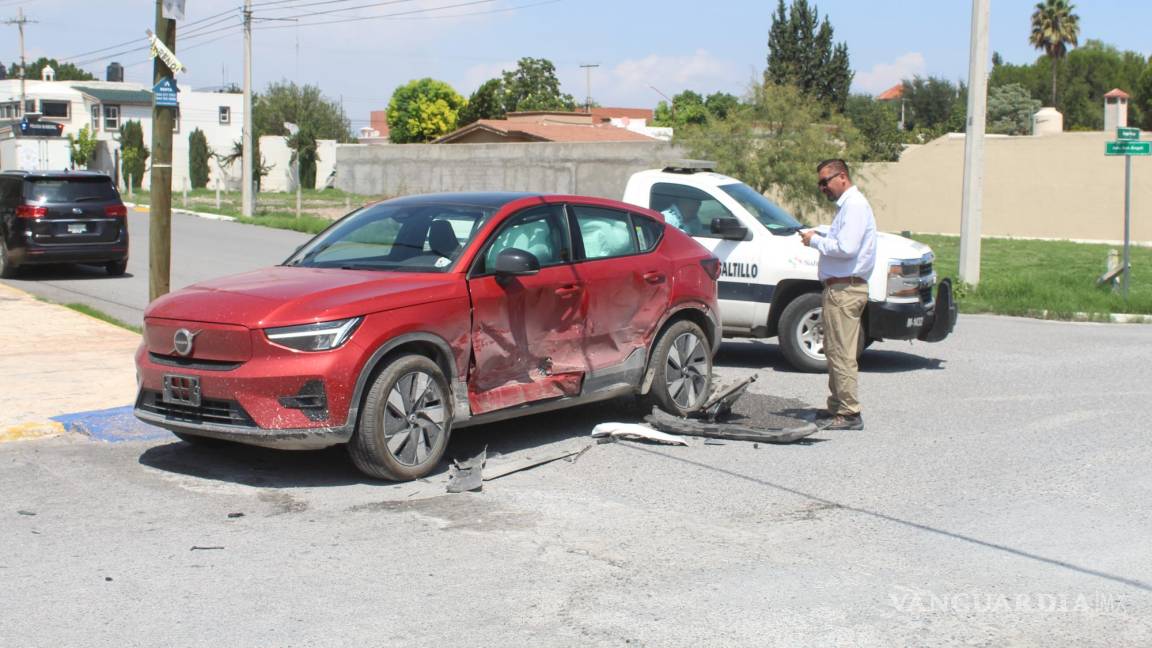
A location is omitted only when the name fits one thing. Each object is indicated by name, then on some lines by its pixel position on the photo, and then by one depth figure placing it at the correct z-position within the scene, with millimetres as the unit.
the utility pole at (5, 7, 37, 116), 79500
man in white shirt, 8859
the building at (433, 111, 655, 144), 54000
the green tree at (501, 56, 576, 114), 90181
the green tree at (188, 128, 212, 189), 71188
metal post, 18781
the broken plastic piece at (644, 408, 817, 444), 8602
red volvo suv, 6980
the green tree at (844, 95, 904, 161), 56188
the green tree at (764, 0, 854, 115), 79000
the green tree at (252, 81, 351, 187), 86312
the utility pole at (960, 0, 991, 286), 18969
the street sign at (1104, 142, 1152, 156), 17938
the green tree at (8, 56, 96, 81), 130500
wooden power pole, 10852
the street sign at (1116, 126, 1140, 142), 18172
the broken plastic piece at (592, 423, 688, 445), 8617
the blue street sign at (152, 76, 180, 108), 10828
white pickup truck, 11477
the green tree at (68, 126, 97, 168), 69125
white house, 73250
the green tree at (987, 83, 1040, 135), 74875
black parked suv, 19125
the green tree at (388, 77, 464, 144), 76250
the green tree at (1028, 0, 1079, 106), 82312
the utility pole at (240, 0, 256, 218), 37125
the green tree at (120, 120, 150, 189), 64250
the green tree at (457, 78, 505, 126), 78938
